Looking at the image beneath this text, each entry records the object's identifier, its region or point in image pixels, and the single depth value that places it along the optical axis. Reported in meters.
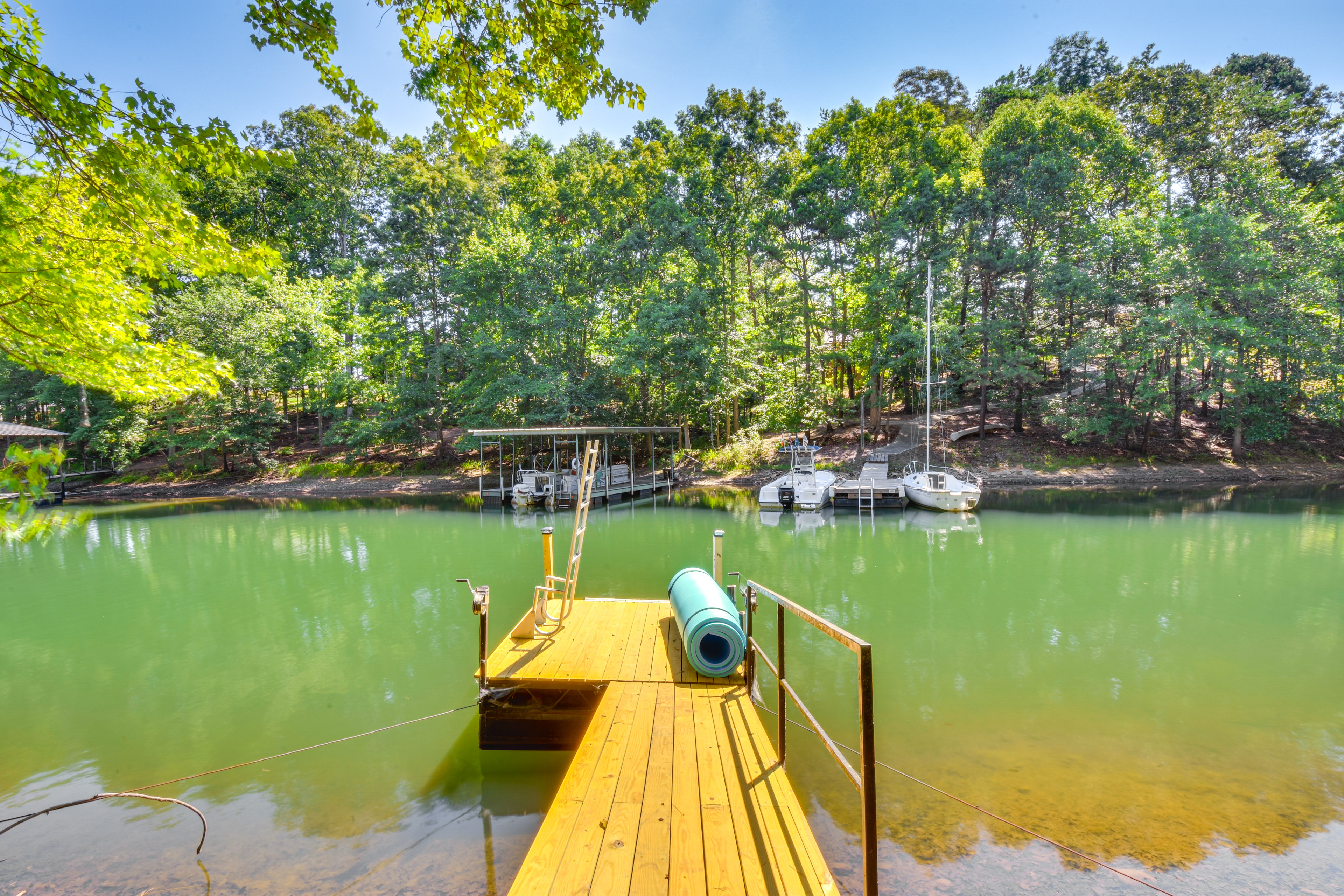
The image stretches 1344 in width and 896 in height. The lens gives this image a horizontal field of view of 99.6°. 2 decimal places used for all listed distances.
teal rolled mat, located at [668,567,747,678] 4.54
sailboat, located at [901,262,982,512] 16.48
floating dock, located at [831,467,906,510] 18.14
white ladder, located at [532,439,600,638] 5.45
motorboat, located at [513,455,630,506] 19.88
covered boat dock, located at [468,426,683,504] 19.86
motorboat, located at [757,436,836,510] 18.16
